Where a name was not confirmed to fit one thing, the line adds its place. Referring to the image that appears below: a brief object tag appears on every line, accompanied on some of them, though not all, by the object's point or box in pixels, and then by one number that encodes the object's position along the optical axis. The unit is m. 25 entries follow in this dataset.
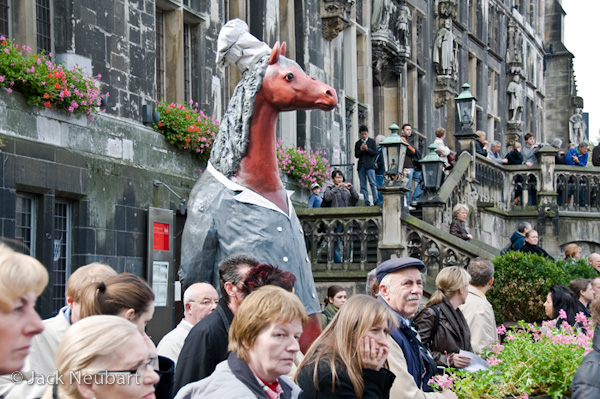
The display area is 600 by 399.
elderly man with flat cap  5.36
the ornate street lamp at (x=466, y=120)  17.92
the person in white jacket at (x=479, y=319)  7.62
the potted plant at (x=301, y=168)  16.11
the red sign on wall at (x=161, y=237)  12.18
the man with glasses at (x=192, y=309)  5.77
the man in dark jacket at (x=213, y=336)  4.78
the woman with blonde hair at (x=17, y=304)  2.63
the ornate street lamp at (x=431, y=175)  15.02
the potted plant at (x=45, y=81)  9.56
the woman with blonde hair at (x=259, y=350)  3.91
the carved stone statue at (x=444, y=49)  27.67
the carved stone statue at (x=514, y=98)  36.81
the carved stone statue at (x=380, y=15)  22.62
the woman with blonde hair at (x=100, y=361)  2.90
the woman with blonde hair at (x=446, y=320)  6.69
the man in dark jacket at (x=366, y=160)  17.66
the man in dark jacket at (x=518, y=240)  14.52
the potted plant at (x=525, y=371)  5.69
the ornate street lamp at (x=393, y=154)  13.62
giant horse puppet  6.08
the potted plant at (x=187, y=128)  12.77
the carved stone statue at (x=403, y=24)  23.86
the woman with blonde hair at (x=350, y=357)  4.30
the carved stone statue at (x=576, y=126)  45.53
